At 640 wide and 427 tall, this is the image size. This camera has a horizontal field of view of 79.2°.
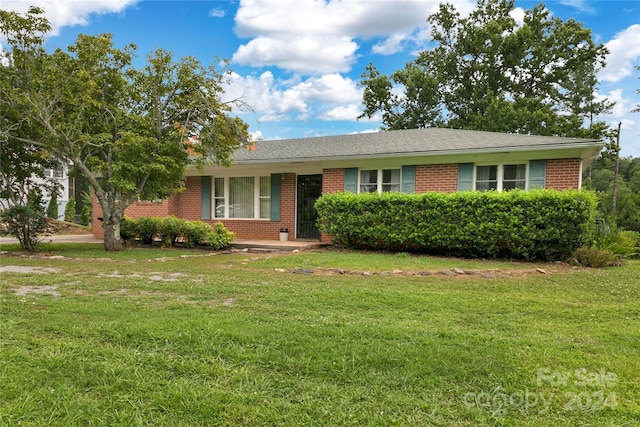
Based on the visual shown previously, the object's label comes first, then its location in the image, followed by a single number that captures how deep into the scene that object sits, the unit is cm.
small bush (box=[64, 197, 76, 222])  2312
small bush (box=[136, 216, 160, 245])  1175
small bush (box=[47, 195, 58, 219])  2091
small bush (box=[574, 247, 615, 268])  756
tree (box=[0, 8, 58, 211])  830
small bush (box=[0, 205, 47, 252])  936
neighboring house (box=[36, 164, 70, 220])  2388
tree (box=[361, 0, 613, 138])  2152
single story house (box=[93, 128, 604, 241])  963
